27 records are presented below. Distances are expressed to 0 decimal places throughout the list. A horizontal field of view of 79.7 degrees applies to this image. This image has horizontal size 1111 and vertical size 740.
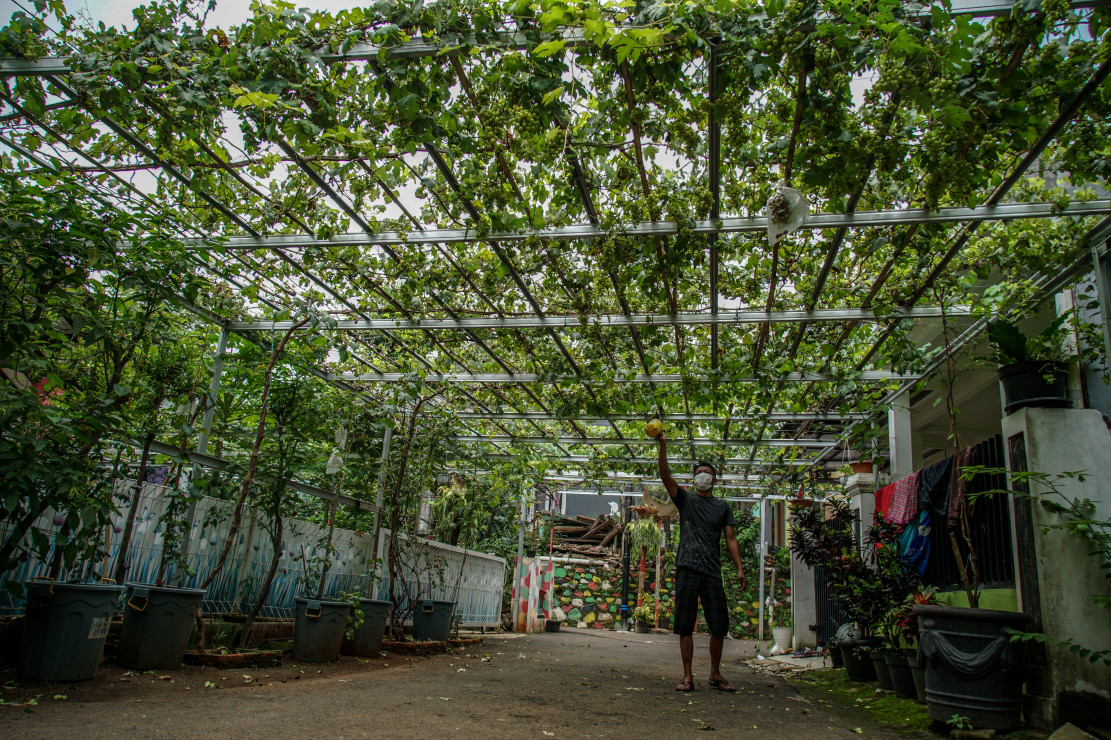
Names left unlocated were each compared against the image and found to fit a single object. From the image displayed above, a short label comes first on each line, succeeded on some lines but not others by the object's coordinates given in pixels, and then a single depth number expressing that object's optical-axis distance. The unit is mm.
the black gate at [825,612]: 9782
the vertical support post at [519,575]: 14141
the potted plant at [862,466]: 8883
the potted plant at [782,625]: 11690
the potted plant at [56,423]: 3566
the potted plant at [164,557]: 4430
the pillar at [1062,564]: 3773
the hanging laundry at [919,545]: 6270
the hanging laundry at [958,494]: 4957
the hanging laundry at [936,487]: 5977
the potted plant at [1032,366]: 4355
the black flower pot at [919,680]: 4914
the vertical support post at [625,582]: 17984
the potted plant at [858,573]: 5957
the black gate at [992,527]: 4953
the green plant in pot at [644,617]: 17391
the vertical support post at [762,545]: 14203
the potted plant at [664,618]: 18297
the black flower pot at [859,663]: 6570
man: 5121
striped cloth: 6625
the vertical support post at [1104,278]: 4328
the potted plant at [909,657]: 4957
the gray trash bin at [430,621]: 8126
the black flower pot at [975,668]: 3760
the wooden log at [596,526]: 21125
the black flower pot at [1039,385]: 4344
